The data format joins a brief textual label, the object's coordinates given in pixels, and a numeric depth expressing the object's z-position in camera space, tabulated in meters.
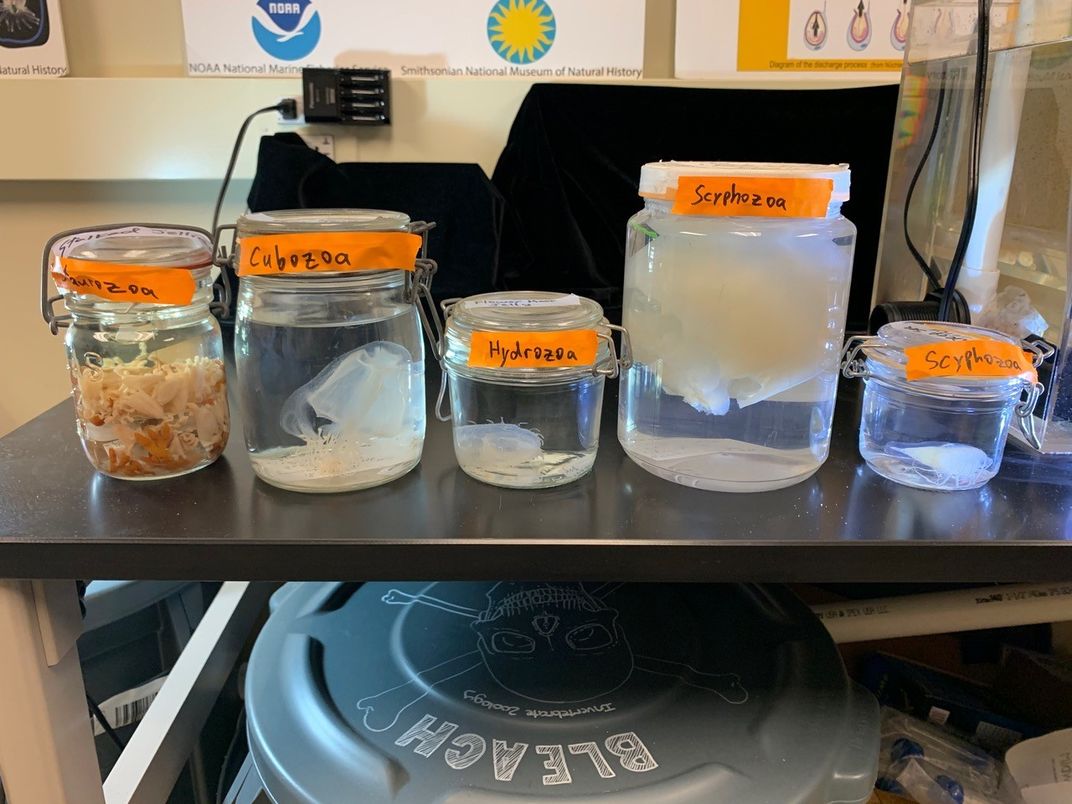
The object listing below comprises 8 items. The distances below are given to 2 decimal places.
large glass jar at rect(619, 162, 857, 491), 0.53
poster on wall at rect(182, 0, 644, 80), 1.12
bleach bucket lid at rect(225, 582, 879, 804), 0.58
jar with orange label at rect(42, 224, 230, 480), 0.55
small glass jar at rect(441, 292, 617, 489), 0.56
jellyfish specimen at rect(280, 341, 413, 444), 0.57
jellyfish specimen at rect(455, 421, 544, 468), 0.59
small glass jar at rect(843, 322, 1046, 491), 0.58
